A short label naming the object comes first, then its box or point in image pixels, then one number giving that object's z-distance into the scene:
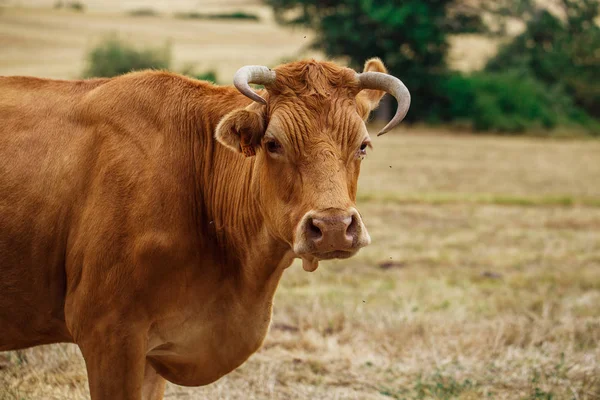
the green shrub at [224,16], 54.94
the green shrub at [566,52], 46.66
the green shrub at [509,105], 41.72
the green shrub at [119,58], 42.09
